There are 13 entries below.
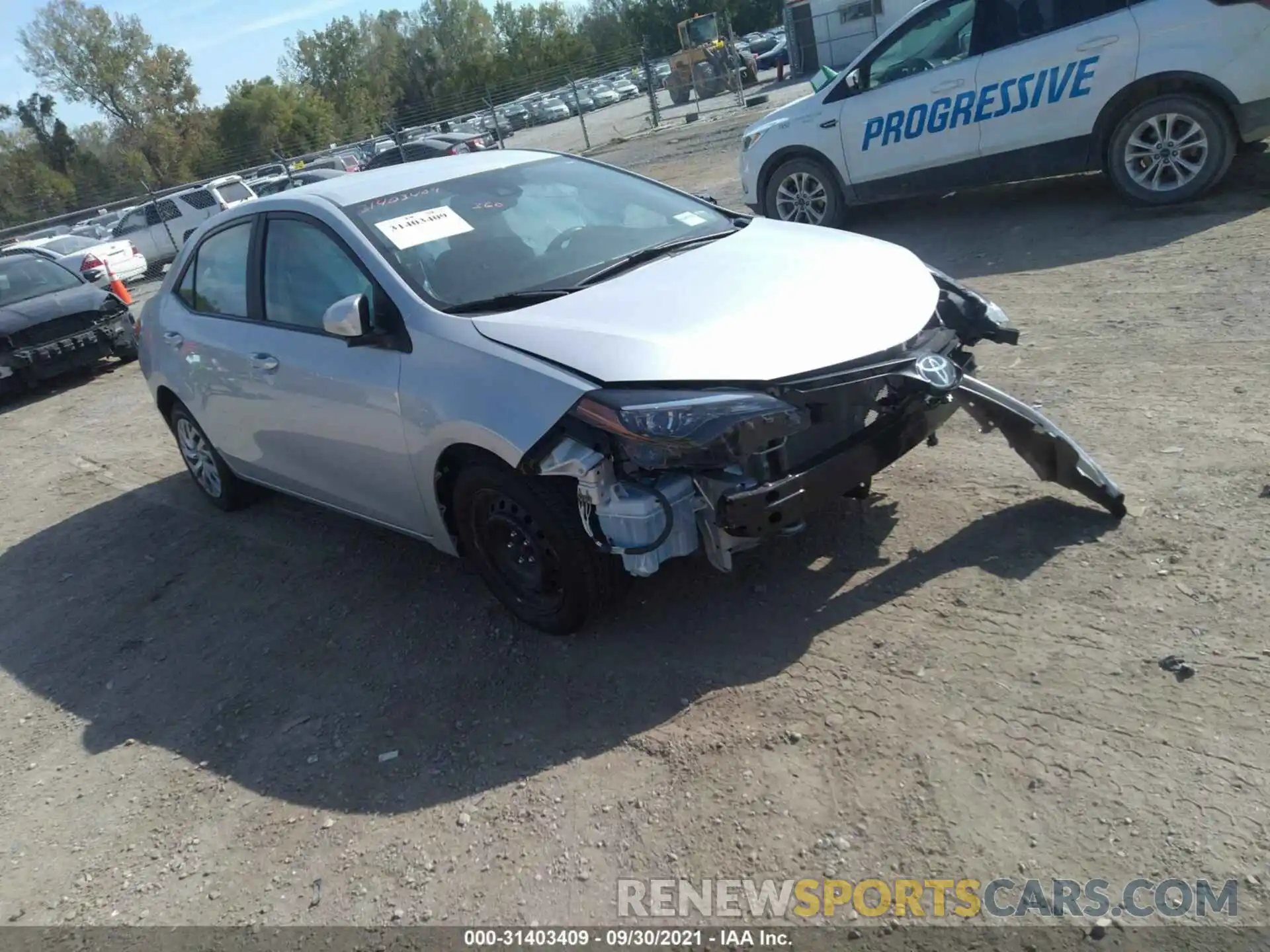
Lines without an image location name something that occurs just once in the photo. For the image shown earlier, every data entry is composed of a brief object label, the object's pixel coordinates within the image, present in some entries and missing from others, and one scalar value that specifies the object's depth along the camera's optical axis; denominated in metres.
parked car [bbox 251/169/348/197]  20.64
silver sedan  3.46
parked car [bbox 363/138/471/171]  25.02
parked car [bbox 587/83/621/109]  45.81
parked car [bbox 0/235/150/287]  14.20
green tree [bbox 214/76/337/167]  60.16
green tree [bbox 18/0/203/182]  58.25
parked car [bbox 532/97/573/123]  42.84
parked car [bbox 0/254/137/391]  11.36
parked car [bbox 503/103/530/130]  40.25
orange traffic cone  12.71
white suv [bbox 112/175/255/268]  25.78
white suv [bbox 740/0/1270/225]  7.29
